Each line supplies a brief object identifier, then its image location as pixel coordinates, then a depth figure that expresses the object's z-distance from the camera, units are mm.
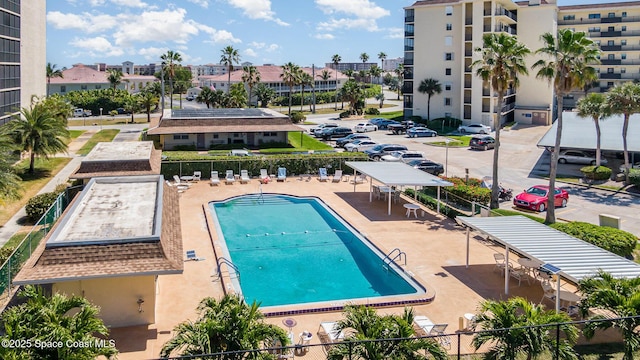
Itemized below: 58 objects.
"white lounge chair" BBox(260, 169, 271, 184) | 43031
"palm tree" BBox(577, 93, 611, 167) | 42812
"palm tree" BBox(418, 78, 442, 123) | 80500
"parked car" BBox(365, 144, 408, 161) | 52631
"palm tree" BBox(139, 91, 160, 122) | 81750
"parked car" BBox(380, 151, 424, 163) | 47875
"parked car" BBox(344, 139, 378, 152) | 56897
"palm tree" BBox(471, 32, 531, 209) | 33188
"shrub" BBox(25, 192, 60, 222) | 31344
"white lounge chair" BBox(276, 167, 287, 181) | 43688
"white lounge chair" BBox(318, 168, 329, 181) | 43812
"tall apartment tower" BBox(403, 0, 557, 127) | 76062
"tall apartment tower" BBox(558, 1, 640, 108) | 89125
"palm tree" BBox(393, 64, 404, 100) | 143462
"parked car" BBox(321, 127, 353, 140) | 67688
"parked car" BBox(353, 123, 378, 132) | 73875
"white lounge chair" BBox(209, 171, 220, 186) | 41953
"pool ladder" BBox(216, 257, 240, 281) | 23938
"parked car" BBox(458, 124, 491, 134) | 72062
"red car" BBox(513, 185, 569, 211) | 35625
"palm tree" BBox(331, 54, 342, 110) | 133625
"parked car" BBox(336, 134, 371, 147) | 61812
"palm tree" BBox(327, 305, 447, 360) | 13148
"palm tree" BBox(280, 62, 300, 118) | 91750
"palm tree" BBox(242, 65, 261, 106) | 98450
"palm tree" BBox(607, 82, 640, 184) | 40812
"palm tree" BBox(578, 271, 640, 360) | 15140
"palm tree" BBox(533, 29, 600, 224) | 30188
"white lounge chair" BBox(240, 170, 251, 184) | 42812
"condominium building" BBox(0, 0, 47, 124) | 45000
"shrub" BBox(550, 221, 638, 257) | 24750
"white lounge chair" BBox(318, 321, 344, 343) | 17047
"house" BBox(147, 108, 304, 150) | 56969
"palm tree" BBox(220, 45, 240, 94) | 103938
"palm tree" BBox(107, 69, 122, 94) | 103000
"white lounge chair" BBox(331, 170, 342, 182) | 43688
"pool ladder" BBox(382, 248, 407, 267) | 25234
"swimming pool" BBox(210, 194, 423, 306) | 23219
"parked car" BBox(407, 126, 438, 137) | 69688
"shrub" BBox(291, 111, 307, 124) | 84438
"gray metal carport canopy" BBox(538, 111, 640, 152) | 47500
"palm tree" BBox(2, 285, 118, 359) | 11797
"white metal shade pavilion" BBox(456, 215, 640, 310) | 18616
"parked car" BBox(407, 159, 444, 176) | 45656
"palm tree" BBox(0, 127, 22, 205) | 26688
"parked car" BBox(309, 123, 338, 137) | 68425
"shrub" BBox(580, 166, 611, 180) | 44188
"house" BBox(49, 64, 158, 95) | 112438
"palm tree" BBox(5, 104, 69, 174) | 41531
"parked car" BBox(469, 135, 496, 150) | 59812
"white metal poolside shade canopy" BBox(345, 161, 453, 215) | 32406
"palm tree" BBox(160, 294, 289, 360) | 12617
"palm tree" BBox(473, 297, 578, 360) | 14141
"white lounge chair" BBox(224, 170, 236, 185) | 42500
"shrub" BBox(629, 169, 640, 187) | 41438
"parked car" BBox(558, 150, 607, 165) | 49828
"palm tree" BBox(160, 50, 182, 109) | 90688
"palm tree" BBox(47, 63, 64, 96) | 100000
